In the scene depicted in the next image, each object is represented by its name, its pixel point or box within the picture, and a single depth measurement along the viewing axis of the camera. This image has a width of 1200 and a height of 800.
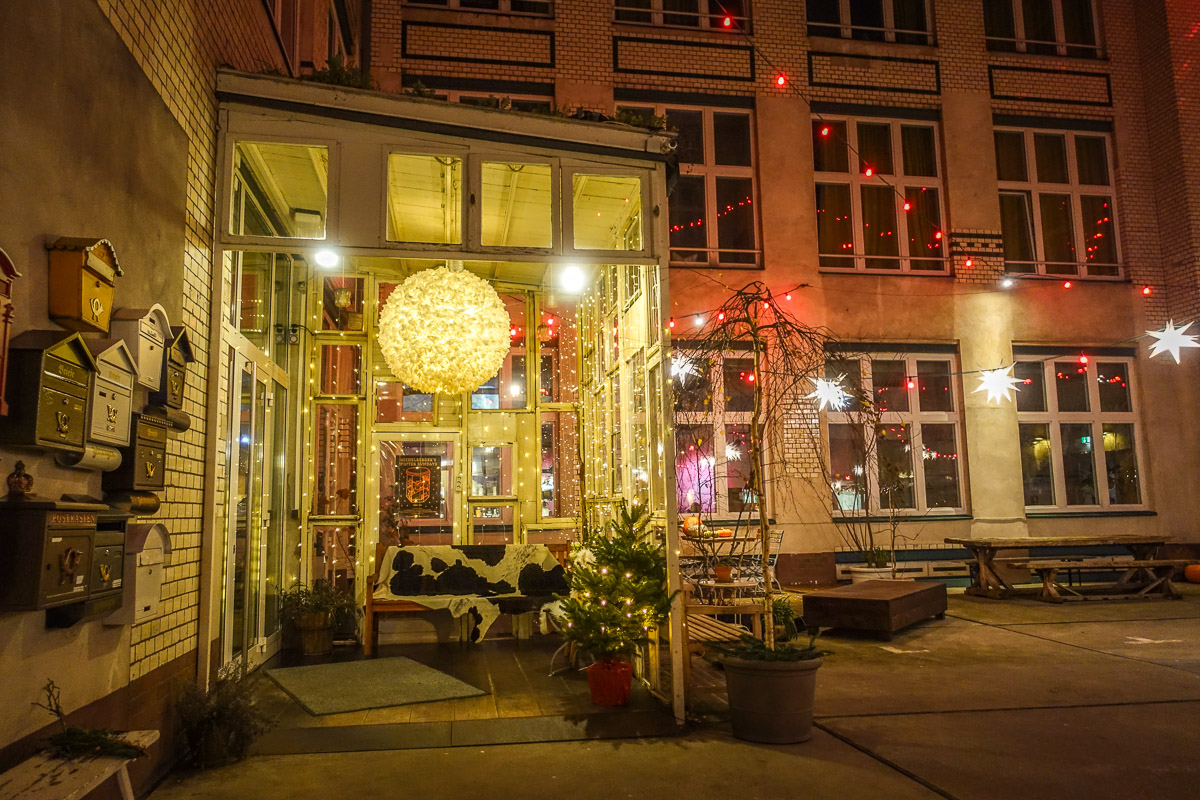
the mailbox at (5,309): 2.55
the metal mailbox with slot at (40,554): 2.68
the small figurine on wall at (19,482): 2.71
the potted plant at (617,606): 5.59
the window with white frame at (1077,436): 12.64
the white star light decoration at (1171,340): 11.13
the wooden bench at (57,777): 2.46
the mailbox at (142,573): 3.62
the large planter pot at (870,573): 11.10
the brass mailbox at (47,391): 2.73
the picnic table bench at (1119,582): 10.54
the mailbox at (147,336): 3.57
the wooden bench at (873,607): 8.33
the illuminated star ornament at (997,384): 12.01
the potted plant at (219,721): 4.45
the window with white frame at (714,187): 12.09
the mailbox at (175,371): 3.93
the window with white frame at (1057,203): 13.13
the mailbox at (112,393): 3.26
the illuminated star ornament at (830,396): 9.27
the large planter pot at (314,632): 7.74
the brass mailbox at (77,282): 2.99
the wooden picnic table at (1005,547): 10.66
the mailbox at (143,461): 3.61
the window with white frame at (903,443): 11.91
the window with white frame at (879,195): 12.55
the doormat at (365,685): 5.82
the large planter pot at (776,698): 4.82
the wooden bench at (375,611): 7.79
